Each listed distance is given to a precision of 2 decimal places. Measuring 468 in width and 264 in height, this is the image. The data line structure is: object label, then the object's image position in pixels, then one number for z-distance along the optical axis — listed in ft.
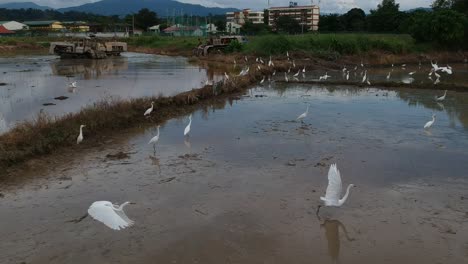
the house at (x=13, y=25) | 342.27
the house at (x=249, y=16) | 434.75
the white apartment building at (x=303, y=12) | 344.20
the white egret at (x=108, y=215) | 18.09
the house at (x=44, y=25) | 339.03
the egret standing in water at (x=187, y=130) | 38.16
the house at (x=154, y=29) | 296.40
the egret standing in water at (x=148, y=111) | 44.31
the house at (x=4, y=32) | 285.76
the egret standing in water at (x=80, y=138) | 35.17
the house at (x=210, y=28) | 271.65
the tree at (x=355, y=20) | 230.89
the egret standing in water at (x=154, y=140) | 34.56
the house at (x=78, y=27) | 269.64
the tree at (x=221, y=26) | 307.99
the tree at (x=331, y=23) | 243.91
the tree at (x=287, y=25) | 265.54
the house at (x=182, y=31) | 269.46
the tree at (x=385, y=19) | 215.10
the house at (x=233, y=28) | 267.92
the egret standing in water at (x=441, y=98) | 60.13
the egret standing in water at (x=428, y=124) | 42.35
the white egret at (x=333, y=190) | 21.75
